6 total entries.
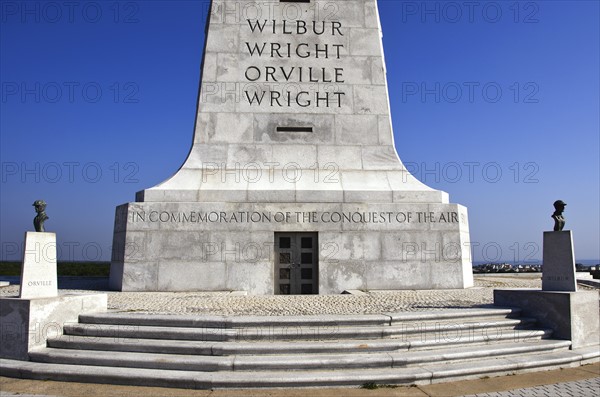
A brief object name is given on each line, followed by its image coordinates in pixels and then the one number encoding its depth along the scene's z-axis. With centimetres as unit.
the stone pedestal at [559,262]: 998
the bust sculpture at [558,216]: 1030
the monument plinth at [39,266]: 880
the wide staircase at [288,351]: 750
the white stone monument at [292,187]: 1487
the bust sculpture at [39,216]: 937
